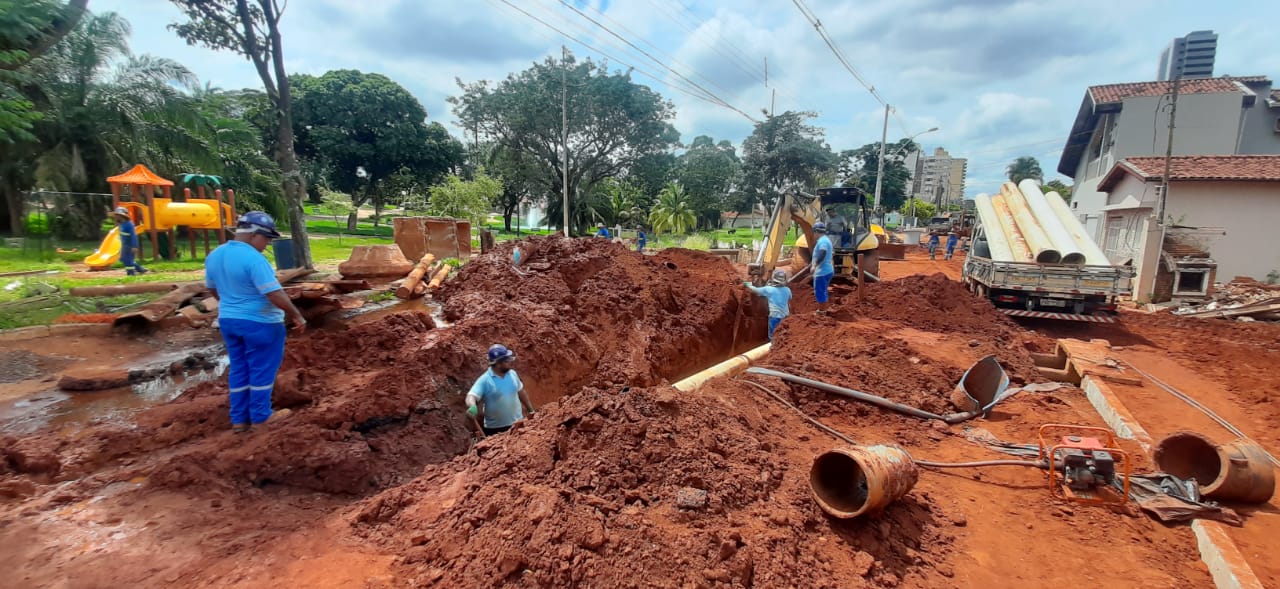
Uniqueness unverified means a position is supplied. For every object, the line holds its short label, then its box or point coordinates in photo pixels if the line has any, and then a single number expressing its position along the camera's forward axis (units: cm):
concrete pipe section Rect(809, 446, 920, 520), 280
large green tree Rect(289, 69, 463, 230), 2880
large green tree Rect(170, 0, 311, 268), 1095
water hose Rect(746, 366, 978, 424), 475
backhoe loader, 1016
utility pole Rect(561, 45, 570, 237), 2085
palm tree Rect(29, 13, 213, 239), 1327
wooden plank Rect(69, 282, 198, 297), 750
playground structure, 1189
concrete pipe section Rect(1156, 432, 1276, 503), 314
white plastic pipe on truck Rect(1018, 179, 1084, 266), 901
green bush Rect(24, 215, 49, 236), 1245
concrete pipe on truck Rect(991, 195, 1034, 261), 977
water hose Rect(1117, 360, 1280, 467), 462
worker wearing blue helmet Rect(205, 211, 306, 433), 396
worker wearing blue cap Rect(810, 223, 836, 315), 895
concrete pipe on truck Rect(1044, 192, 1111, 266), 915
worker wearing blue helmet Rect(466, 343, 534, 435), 444
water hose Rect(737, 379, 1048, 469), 363
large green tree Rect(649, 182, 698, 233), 3681
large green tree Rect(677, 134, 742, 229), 3731
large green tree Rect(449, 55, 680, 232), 2620
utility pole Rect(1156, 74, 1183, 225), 1194
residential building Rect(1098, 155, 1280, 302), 1158
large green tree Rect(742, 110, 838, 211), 3647
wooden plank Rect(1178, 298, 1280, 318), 956
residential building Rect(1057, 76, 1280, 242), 1694
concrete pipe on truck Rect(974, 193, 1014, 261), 1007
